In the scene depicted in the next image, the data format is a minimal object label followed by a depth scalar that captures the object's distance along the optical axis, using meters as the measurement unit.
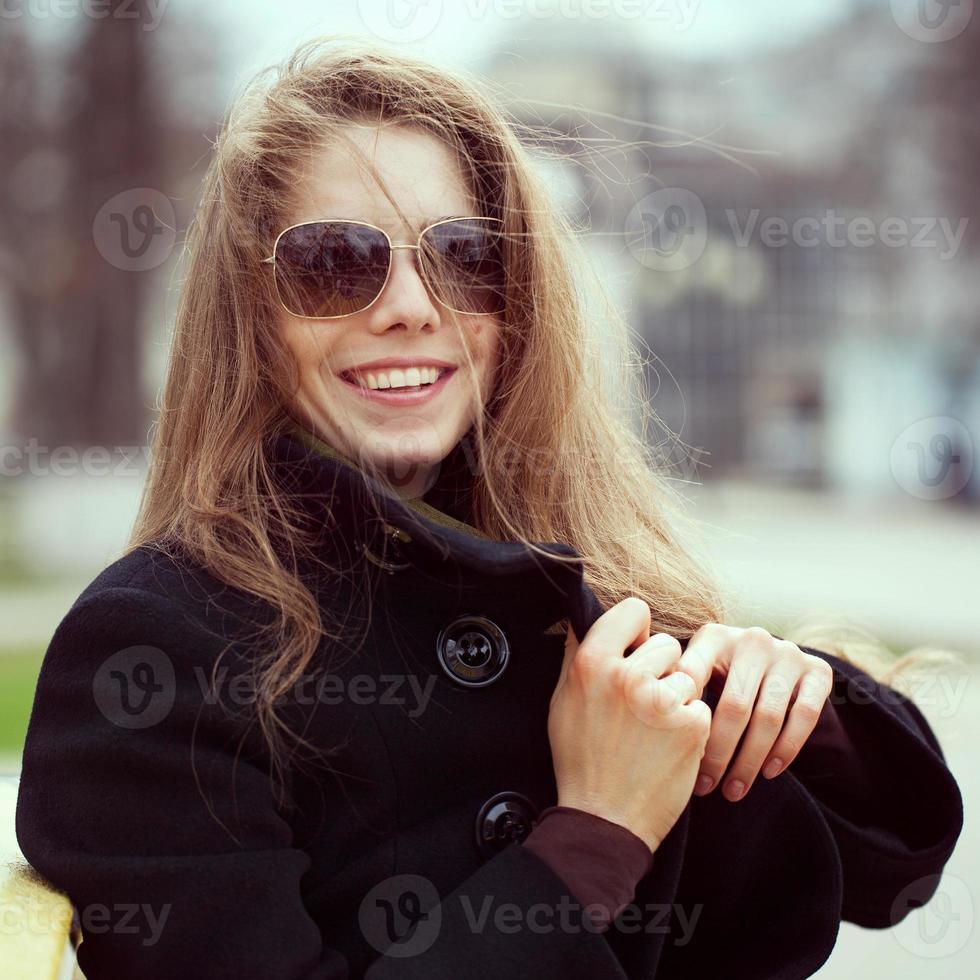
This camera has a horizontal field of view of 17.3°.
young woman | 1.52
